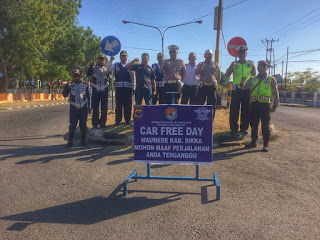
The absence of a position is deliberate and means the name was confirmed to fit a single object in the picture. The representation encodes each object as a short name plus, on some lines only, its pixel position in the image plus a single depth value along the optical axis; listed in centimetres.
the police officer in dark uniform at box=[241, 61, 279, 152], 592
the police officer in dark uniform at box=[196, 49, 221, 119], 660
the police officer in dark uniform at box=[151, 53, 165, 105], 839
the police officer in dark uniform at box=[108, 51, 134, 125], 691
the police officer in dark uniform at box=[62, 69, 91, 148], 628
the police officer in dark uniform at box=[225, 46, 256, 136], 659
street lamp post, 2478
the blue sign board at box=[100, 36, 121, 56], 845
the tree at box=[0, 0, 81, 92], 2203
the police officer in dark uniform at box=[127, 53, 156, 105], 687
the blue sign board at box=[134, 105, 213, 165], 369
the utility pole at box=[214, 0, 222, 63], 1069
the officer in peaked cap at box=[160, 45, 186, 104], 635
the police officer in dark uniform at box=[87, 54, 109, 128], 676
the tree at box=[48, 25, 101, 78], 3291
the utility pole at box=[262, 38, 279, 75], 6638
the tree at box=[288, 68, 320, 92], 5519
